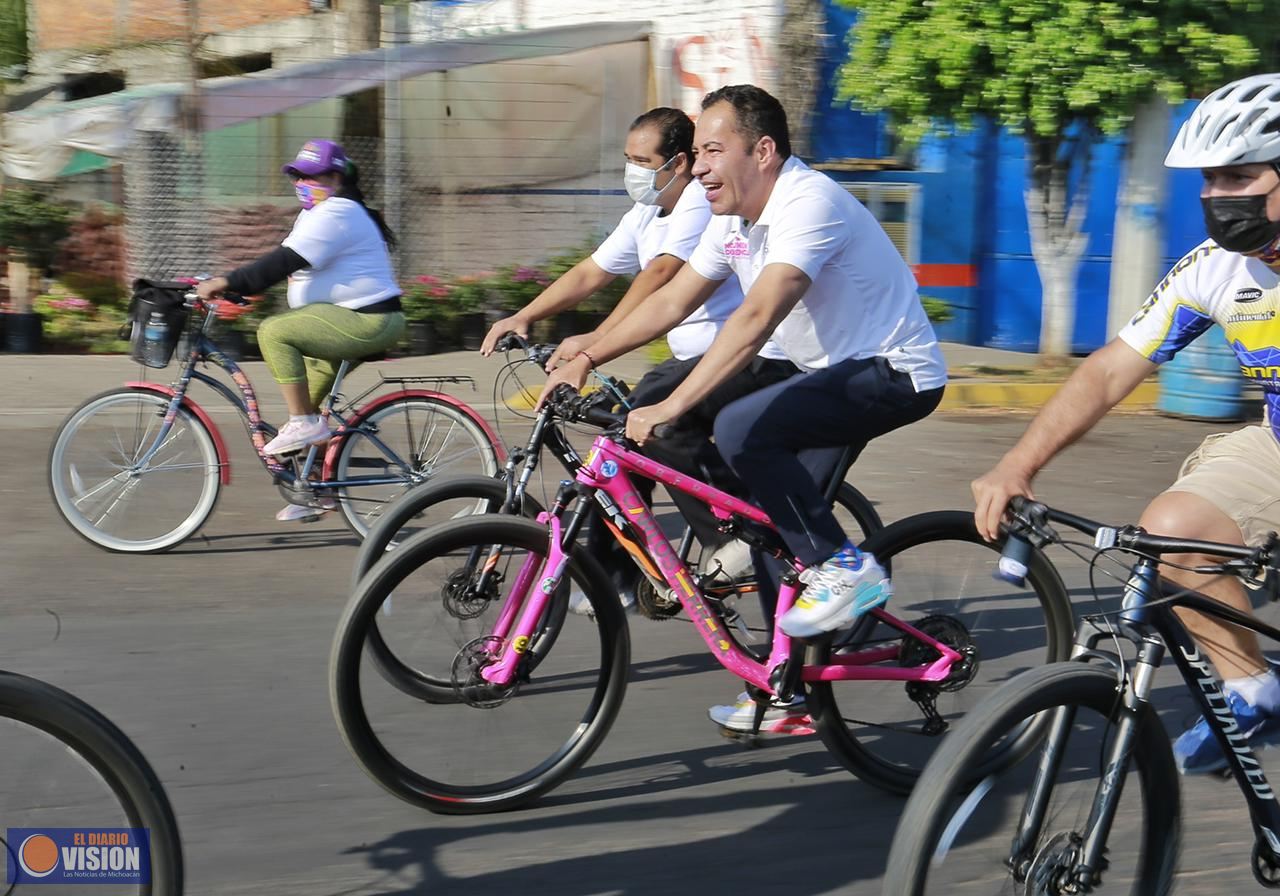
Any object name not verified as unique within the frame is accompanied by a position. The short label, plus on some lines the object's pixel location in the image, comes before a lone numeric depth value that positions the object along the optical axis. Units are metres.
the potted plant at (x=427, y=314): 12.55
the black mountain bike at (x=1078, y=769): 2.85
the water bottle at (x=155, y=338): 6.65
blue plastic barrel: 10.80
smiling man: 4.19
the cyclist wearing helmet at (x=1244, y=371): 3.24
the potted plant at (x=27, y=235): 12.96
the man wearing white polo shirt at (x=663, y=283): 4.75
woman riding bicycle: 6.88
